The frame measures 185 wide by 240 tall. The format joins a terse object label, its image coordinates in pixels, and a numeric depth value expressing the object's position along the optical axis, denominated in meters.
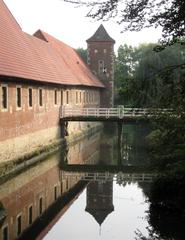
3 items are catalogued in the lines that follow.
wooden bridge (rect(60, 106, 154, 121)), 30.77
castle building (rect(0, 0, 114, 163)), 20.77
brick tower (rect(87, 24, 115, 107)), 52.16
